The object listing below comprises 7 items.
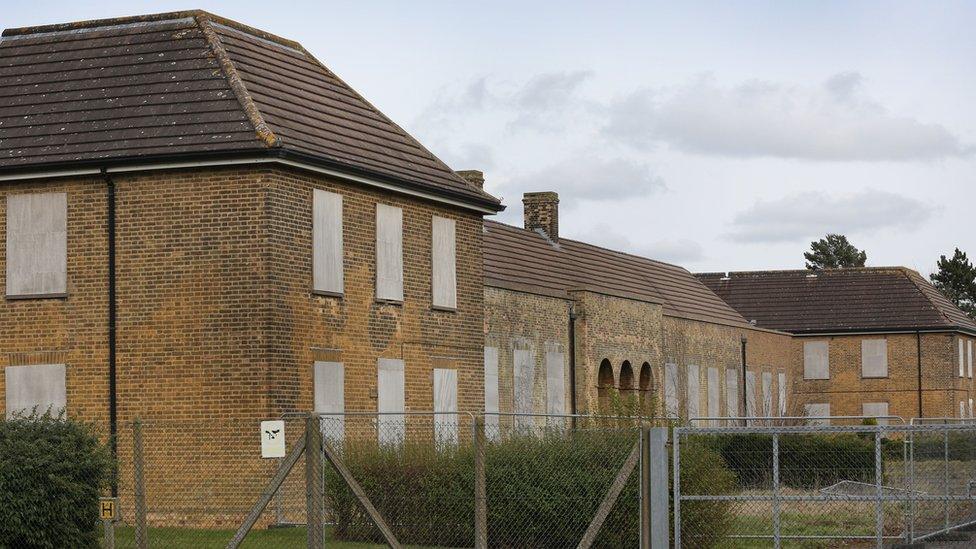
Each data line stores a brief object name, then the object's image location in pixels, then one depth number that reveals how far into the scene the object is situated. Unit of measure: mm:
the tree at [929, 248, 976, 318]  98875
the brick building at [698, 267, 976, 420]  61781
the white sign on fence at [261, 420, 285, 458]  17078
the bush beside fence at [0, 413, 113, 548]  17188
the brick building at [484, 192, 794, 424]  36719
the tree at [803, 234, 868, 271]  115562
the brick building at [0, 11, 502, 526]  23891
